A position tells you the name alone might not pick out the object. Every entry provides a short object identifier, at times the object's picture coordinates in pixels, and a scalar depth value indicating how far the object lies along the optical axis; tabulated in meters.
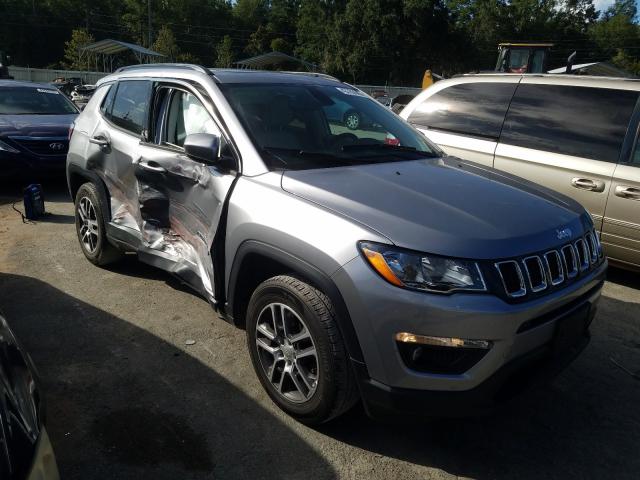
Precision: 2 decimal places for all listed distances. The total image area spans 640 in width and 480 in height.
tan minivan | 4.68
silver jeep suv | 2.22
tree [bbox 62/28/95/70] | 45.68
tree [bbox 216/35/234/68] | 52.87
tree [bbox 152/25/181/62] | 51.50
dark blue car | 7.44
